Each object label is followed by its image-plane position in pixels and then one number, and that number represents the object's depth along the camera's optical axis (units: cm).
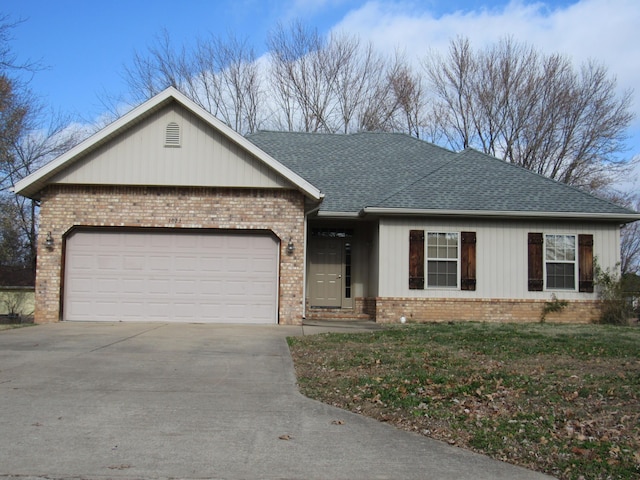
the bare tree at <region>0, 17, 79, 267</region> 2466
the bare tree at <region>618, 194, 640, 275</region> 4009
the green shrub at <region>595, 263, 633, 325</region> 1617
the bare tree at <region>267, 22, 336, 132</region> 3275
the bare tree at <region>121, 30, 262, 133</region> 3306
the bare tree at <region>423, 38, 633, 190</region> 3080
